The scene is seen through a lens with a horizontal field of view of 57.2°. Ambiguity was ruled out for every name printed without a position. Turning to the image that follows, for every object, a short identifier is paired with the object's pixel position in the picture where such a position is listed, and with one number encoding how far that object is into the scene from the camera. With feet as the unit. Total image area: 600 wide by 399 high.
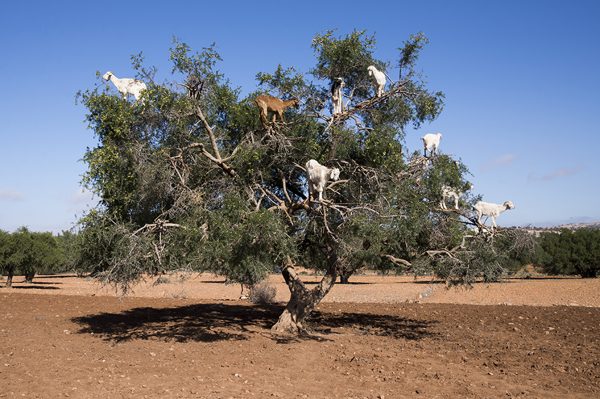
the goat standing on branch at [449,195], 45.03
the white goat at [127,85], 42.24
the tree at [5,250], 113.91
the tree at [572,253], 146.20
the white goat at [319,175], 37.29
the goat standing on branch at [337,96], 44.83
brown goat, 40.78
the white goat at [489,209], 46.16
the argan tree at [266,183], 39.47
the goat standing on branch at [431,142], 45.50
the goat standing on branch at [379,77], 44.01
